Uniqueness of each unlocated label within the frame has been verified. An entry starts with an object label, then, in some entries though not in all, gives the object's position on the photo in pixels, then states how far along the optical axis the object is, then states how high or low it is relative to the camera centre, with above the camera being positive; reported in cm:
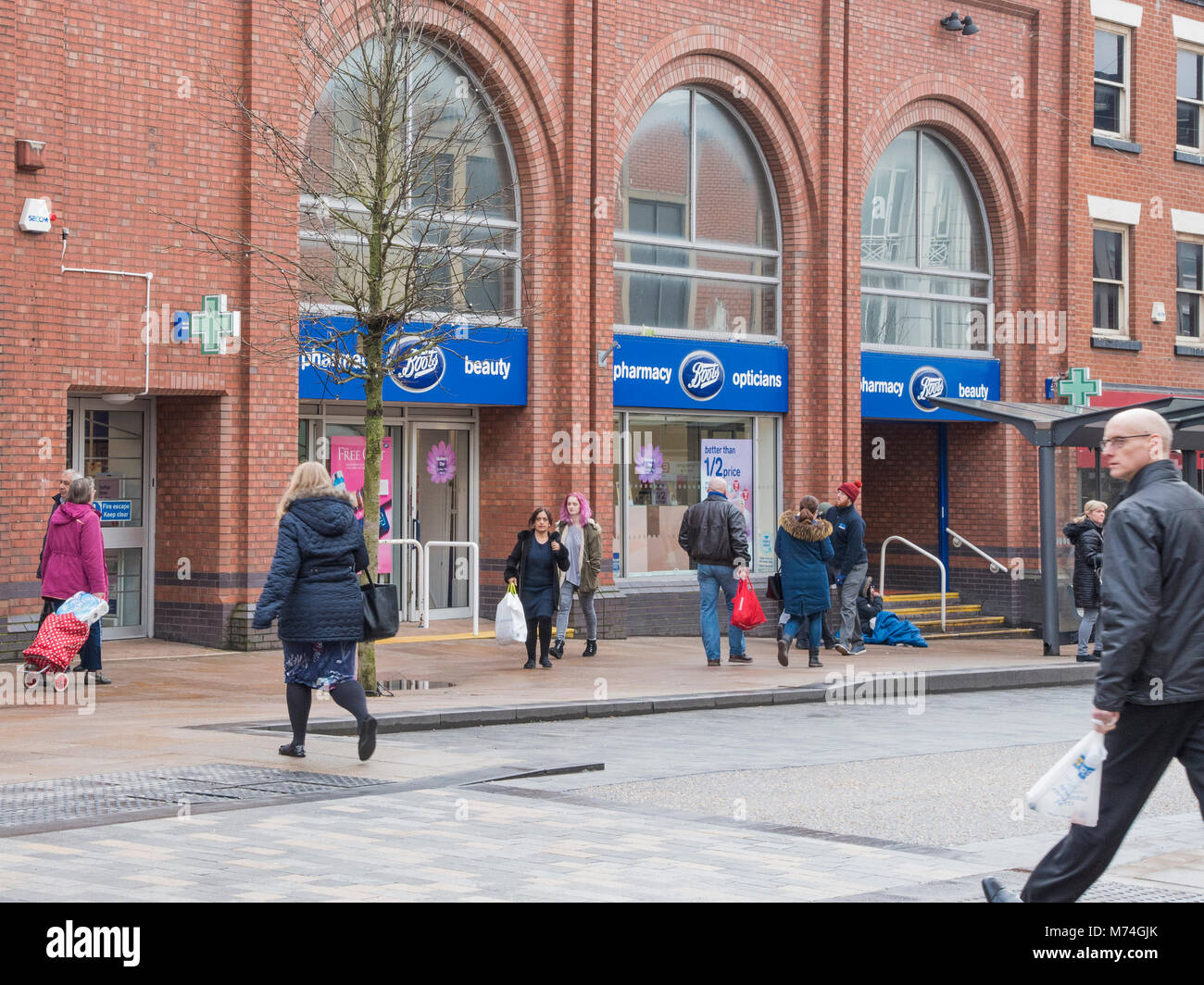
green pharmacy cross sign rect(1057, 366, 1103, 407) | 2514 +207
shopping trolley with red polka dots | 1309 -97
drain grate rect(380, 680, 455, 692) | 1461 -150
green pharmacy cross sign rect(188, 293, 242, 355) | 1625 +195
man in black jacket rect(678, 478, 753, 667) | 1689 -30
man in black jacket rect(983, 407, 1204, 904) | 546 -51
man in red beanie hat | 1853 -31
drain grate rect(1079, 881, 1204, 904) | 649 -152
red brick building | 1574 +315
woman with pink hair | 1755 -40
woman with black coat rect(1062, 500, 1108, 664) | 1812 -36
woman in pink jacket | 1345 -28
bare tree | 1357 +329
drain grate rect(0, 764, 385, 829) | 817 -148
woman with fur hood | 1733 -52
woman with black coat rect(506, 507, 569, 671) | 1647 -52
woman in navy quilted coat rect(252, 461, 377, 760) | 972 -45
